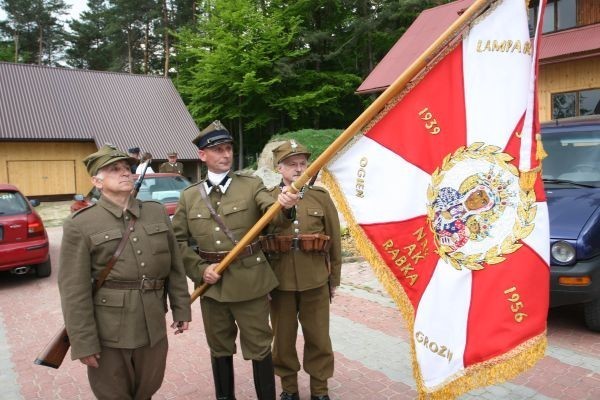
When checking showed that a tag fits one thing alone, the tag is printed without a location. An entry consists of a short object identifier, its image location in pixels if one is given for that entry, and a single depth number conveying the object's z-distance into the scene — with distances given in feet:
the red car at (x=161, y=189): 29.48
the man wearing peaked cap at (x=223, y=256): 9.99
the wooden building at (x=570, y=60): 44.19
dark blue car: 13.78
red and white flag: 8.61
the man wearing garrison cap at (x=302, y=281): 10.93
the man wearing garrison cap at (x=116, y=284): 8.30
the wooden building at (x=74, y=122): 69.31
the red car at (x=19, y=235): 23.79
